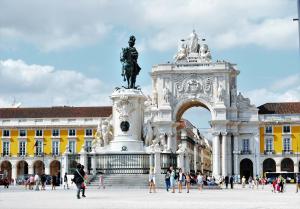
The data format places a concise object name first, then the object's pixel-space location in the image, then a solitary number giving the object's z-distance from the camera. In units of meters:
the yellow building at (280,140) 99.88
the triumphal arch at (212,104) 99.62
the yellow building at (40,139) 101.06
